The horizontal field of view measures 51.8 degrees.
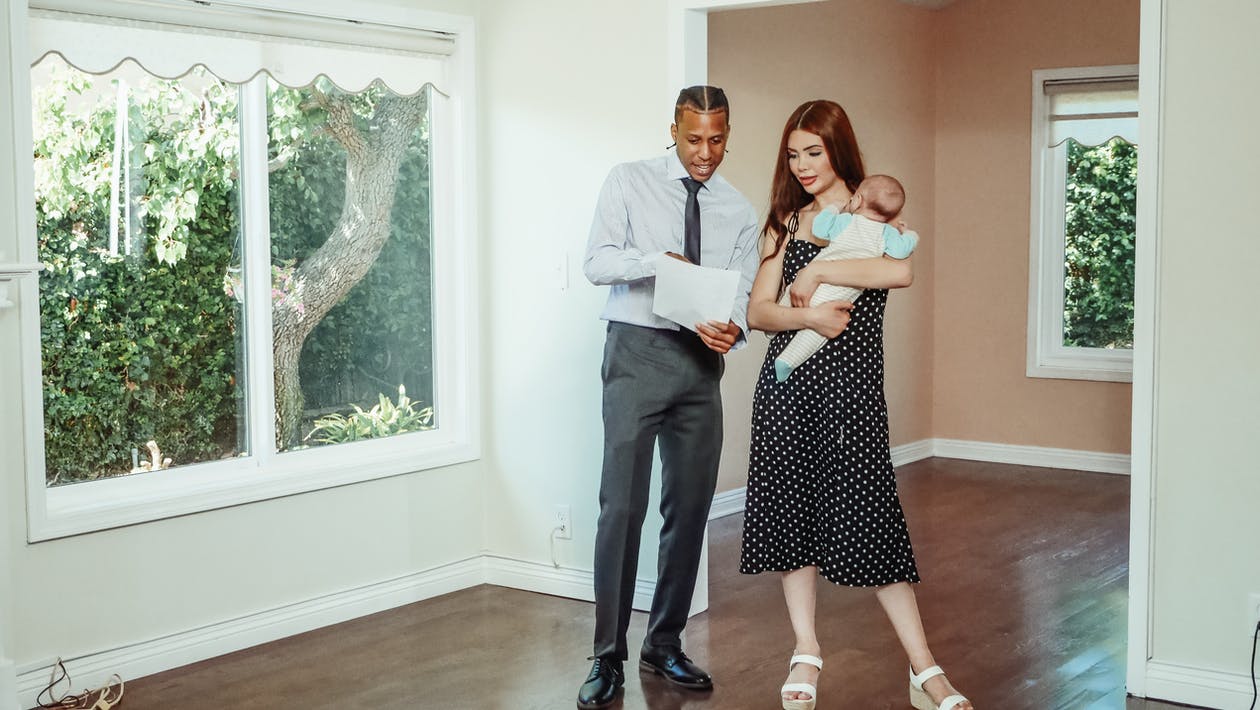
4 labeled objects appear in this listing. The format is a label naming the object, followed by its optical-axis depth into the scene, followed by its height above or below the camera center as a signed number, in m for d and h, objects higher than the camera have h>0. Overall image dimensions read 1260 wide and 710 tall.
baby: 2.96 +0.15
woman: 3.04 -0.33
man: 3.33 -0.18
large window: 3.49 +0.12
